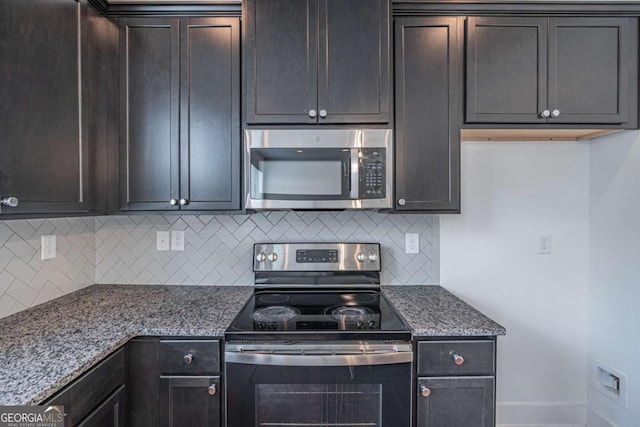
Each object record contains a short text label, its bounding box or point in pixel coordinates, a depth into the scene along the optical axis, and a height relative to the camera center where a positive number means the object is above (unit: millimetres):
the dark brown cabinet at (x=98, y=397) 958 -633
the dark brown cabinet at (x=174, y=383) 1273 -706
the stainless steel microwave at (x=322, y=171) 1562 +184
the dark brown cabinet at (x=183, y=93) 1631 +590
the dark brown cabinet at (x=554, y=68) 1608 +715
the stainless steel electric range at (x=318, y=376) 1267 -675
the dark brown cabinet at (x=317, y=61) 1568 +730
